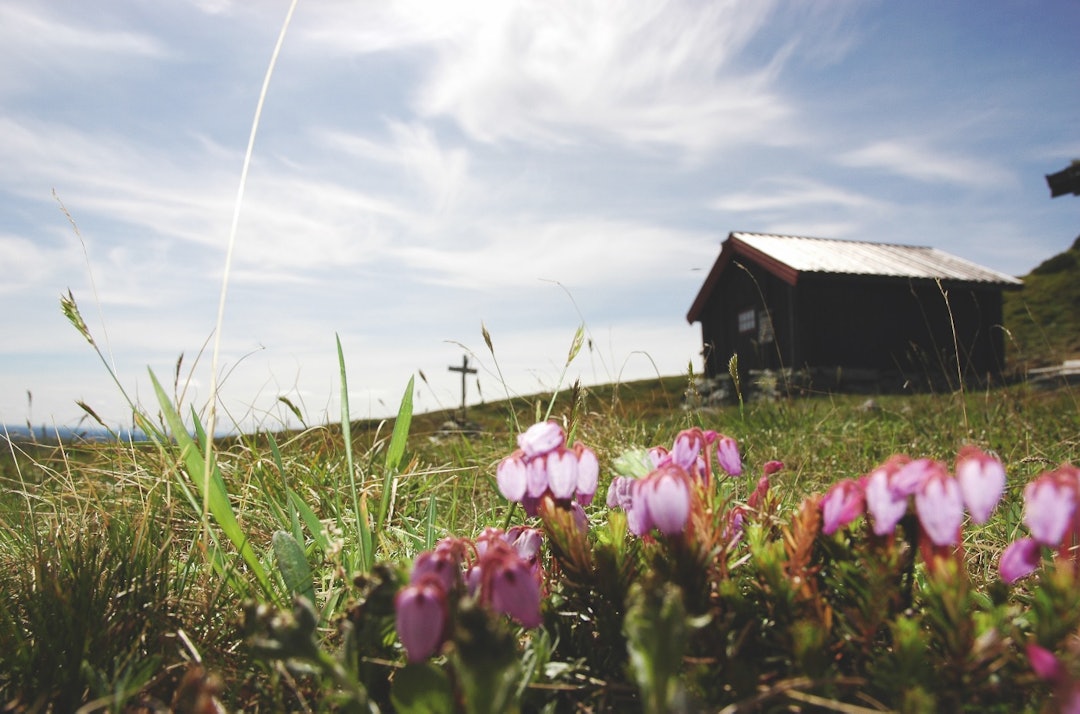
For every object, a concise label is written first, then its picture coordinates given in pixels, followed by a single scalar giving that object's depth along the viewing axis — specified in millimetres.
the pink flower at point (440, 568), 110
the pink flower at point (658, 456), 165
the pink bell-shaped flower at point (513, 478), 134
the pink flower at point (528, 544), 148
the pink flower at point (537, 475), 135
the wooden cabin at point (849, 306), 11963
